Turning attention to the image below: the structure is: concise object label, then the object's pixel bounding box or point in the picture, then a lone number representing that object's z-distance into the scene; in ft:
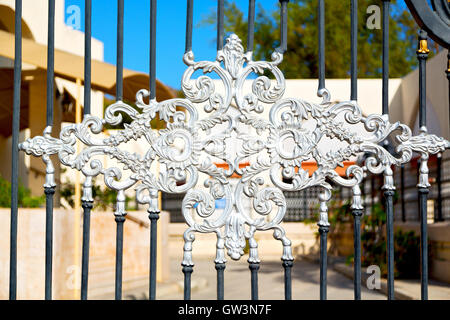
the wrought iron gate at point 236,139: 8.15
